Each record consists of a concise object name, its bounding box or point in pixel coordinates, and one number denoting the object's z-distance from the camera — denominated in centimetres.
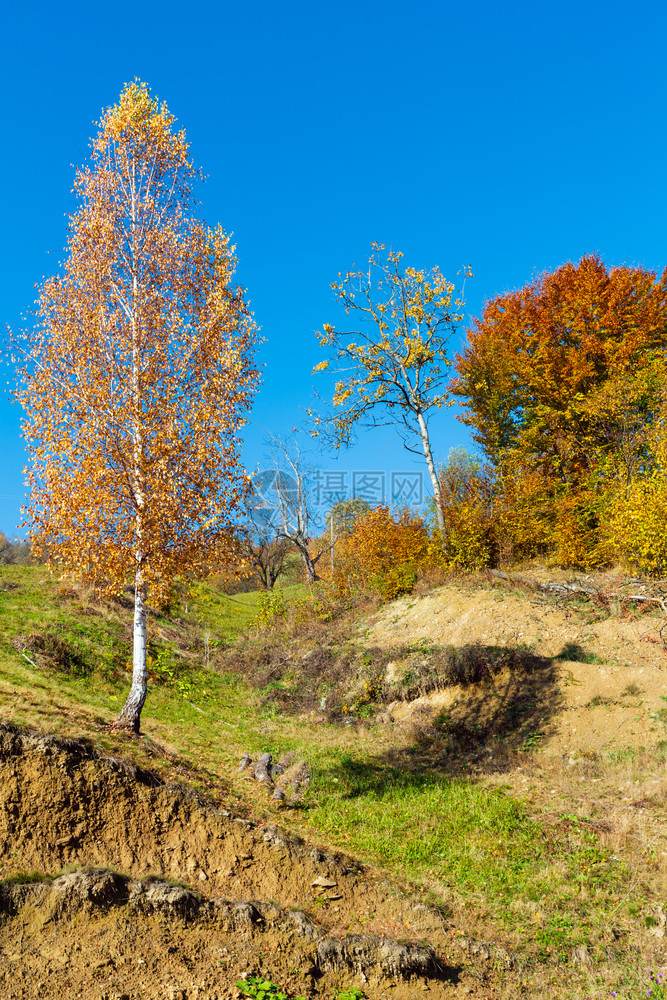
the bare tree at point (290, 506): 3341
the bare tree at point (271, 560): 4191
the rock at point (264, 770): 1062
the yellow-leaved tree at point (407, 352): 2308
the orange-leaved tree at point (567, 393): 2280
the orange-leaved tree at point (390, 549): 2209
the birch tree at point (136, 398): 929
